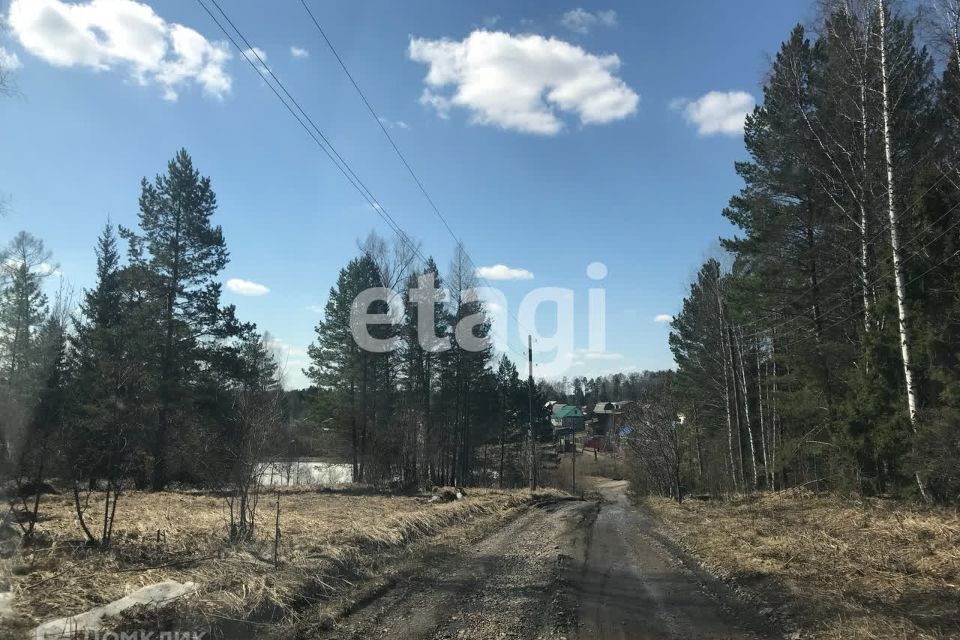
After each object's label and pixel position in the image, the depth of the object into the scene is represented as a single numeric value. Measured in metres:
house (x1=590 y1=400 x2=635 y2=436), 109.83
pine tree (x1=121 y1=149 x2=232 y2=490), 26.31
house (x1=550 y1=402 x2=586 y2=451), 89.88
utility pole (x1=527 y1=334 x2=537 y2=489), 27.98
